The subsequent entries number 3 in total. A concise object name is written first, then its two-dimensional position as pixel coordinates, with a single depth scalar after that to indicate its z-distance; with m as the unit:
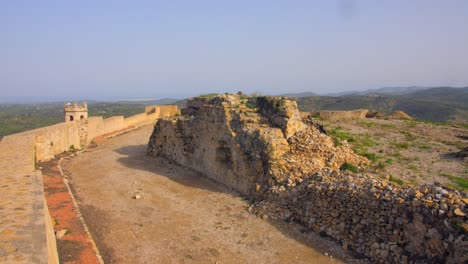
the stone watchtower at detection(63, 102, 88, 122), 26.28
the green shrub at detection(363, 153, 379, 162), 12.29
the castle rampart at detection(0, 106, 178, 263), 4.29
